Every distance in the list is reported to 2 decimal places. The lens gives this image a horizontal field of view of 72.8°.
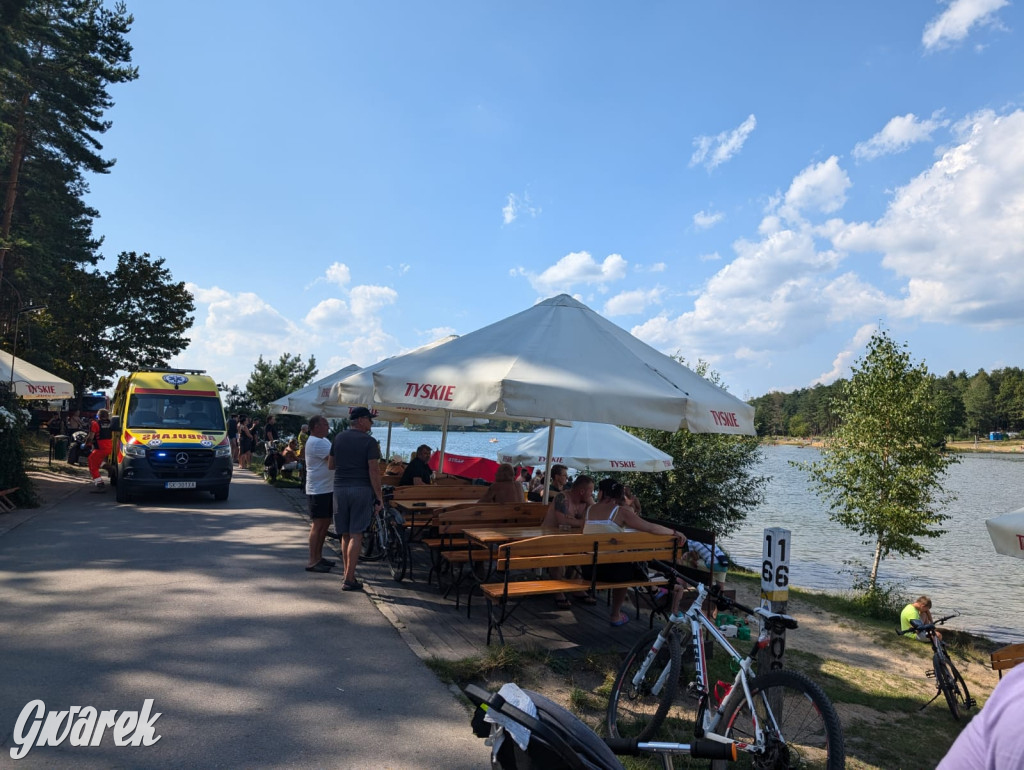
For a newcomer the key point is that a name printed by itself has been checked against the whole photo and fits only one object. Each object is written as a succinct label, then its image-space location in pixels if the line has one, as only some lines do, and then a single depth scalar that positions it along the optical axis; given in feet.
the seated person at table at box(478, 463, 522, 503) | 27.58
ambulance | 42.39
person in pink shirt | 4.00
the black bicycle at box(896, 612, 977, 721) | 25.25
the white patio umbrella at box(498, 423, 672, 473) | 42.11
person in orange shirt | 49.01
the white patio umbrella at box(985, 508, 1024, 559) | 20.10
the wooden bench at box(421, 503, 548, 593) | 23.97
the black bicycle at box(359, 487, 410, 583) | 26.40
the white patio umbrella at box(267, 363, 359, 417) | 43.06
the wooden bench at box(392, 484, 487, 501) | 31.24
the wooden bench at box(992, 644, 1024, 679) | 20.10
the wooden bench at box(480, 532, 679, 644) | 18.66
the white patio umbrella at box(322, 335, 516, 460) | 26.62
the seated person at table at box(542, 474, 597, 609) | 23.97
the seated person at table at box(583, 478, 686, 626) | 21.20
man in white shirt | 26.40
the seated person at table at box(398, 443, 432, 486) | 35.73
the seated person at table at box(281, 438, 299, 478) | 58.23
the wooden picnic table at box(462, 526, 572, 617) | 21.30
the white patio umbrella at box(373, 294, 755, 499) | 18.80
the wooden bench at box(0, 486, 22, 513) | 36.50
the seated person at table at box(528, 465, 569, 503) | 36.05
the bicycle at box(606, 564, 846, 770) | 10.37
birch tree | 57.88
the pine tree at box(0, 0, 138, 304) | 79.46
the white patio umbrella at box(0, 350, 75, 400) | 49.52
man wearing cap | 23.76
